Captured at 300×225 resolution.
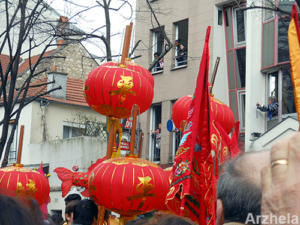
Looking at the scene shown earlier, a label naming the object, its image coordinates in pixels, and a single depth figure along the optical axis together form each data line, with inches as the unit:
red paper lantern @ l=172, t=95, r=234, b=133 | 342.4
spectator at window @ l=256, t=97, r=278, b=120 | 702.1
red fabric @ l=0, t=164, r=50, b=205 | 348.5
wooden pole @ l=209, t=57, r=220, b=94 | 258.7
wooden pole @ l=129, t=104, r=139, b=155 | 277.5
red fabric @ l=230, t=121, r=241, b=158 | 213.9
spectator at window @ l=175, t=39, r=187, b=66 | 848.3
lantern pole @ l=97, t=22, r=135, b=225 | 310.2
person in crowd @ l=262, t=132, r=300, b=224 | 63.9
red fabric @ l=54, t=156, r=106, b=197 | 311.0
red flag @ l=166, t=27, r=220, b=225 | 188.4
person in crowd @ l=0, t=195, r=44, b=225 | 76.6
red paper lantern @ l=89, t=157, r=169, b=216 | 270.2
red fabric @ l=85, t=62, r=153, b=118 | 304.0
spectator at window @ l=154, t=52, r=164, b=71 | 880.2
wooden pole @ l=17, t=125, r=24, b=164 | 360.7
